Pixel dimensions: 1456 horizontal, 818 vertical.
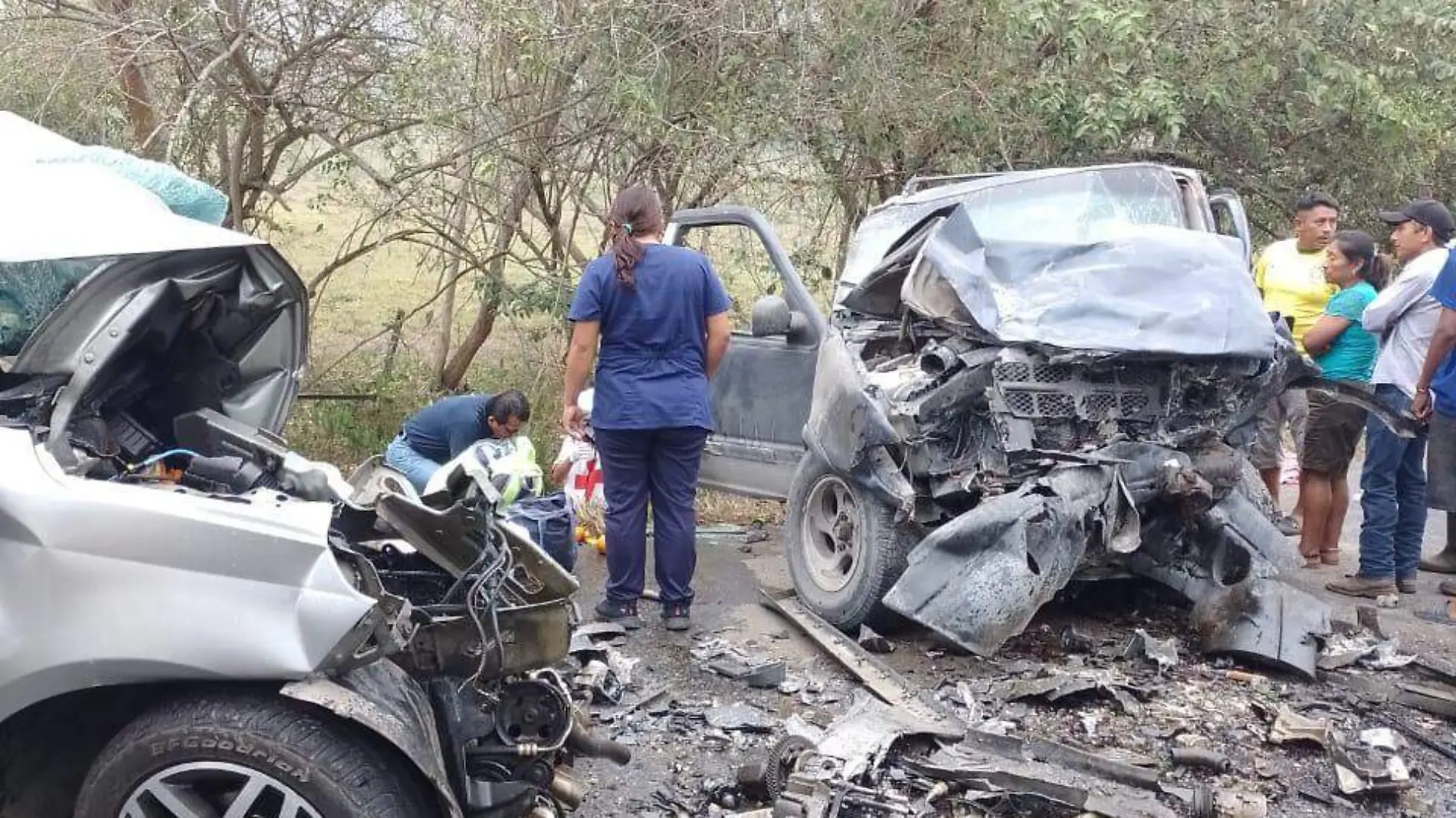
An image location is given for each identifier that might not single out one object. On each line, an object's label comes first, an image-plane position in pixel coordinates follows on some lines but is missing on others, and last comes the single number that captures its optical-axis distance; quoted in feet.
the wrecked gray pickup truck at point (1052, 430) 16.22
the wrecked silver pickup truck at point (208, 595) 9.05
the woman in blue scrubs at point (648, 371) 17.78
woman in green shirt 21.47
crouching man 19.21
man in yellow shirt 22.86
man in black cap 20.54
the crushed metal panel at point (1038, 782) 12.55
